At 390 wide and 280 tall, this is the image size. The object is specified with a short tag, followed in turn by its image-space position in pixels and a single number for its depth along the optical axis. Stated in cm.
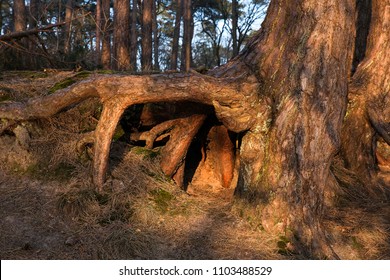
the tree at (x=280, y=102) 379
